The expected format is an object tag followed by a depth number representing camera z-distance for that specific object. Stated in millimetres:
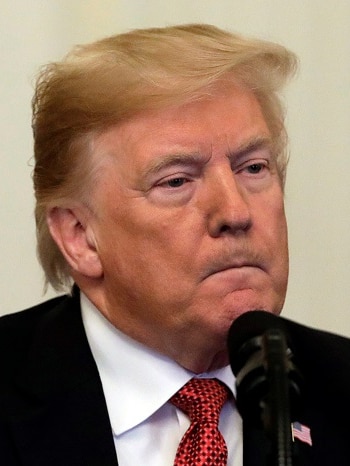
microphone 1800
